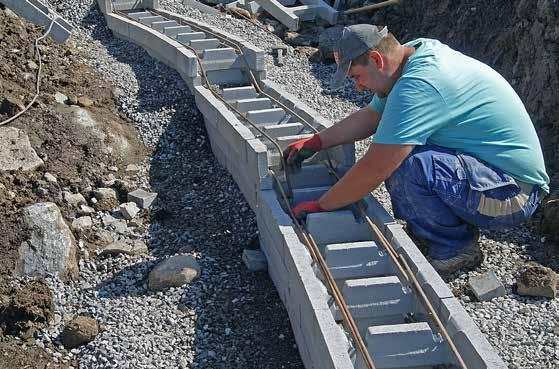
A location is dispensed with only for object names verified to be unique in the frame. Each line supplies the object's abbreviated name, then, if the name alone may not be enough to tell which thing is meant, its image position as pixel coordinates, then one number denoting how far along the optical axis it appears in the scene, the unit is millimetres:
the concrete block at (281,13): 10835
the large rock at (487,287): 5188
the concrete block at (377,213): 4998
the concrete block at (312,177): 5797
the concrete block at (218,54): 7922
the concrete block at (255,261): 5605
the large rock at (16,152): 6320
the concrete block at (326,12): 11055
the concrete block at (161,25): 9227
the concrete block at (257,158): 5539
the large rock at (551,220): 5887
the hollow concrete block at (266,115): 6750
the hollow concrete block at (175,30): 8977
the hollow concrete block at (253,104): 7007
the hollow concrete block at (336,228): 5020
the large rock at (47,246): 5477
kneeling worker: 4453
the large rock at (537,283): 5164
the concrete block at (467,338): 3730
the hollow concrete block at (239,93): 7409
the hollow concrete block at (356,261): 4789
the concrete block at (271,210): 5047
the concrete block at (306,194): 5531
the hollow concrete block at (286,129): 6461
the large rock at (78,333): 4898
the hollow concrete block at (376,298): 4523
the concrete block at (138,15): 9766
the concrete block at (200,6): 11038
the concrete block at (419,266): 4285
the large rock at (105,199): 6348
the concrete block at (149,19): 9492
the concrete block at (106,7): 9703
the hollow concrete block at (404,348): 4105
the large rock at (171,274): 5402
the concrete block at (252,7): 11305
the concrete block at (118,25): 9258
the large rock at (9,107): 6879
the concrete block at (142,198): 6406
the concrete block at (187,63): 7539
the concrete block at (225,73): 7848
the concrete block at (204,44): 8320
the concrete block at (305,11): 11164
